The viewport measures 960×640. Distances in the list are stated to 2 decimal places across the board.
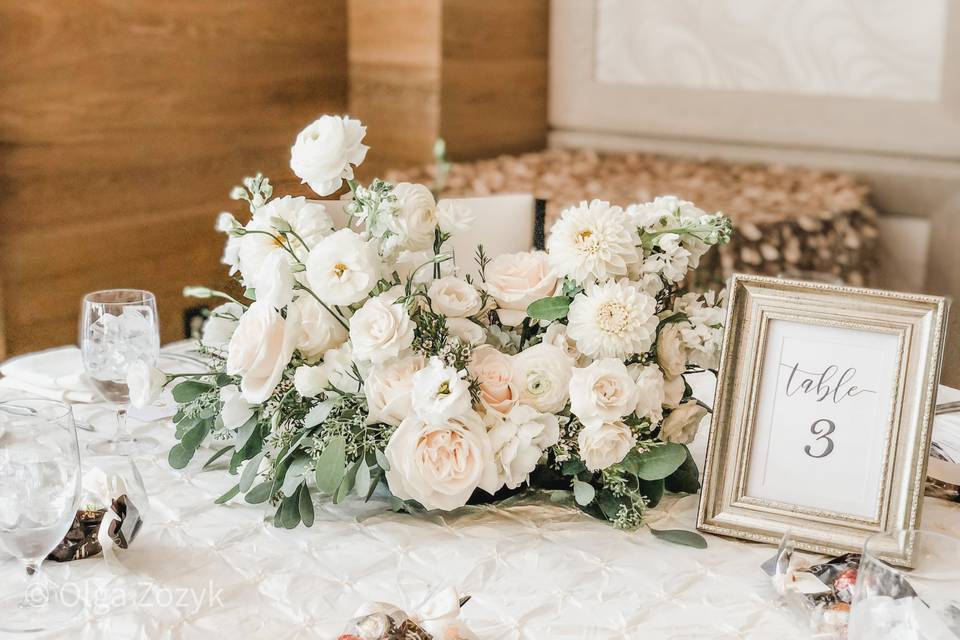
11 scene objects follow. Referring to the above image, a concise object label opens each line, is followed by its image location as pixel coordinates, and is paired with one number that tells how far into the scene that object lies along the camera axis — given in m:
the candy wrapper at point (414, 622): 0.81
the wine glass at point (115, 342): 1.29
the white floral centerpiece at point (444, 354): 1.07
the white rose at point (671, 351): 1.14
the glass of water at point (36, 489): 0.89
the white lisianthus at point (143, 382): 1.15
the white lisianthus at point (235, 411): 1.14
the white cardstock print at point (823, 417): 1.04
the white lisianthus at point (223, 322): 1.21
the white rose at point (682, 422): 1.15
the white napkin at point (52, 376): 1.47
